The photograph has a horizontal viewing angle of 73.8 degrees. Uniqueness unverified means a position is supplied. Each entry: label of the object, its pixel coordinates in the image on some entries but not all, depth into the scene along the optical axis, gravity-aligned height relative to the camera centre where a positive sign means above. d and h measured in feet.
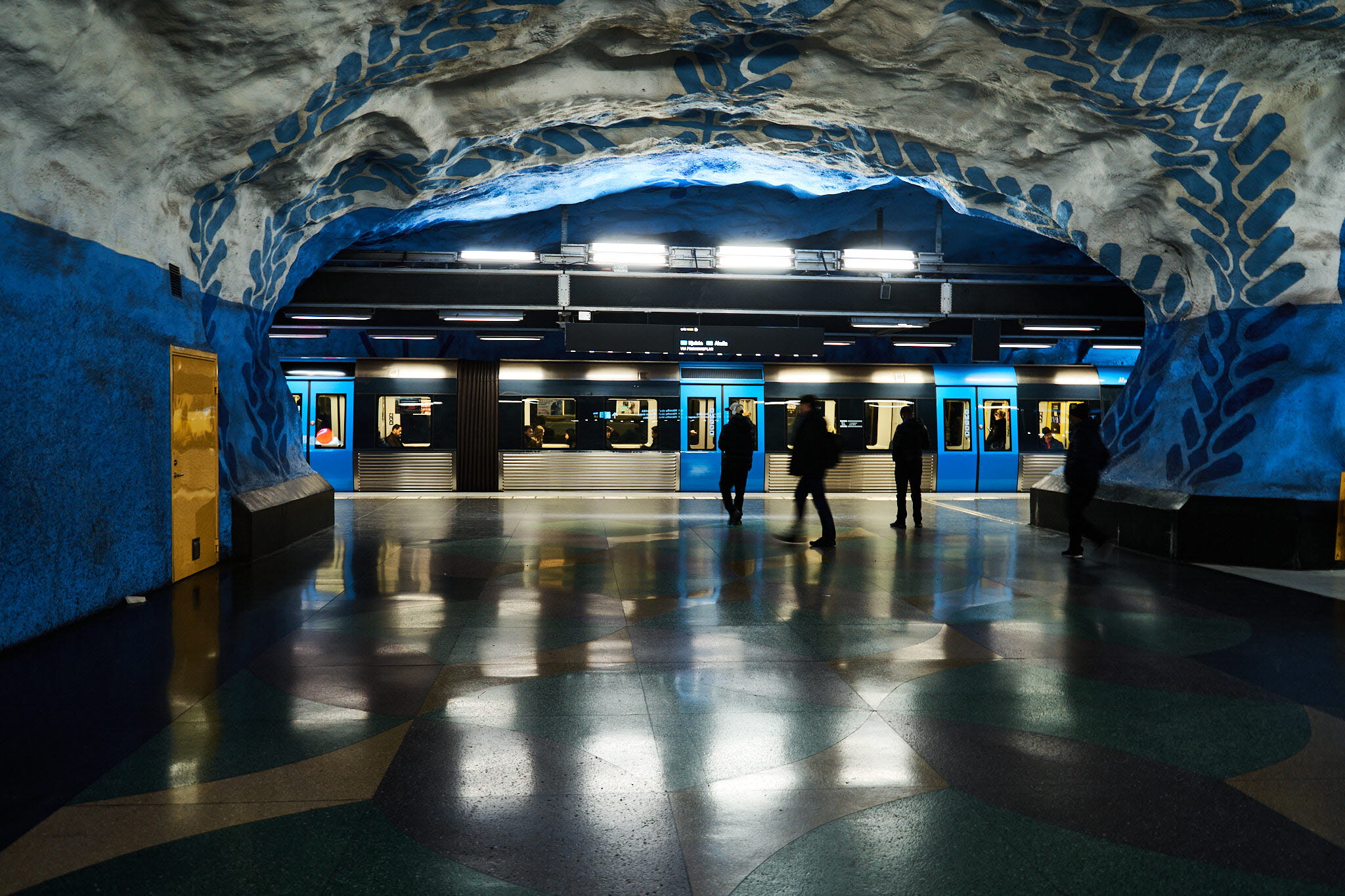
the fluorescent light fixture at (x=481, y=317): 45.60 +5.87
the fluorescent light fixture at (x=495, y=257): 40.24 +7.92
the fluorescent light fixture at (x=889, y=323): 44.78 +5.43
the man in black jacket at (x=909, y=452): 38.75 -1.06
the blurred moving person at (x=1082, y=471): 28.73 -1.42
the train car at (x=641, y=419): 57.62 +0.69
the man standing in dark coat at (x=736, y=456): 39.42 -1.19
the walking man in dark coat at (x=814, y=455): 31.22 -0.92
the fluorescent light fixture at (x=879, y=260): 41.78 +7.92
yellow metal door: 23.95 -0.84
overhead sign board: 47.16 +4.88
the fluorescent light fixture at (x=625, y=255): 41.11 +8.08
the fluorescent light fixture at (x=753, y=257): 41.45 +8.01
